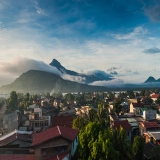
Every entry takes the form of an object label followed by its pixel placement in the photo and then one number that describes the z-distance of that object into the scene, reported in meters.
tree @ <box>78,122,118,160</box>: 17.47
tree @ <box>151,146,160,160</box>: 25.13
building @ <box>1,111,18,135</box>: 46.19
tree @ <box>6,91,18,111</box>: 84.53
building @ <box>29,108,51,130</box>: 49.00
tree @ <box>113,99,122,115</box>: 59.03
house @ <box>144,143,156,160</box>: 27.35
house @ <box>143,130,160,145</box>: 31.07
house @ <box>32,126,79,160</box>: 20.97
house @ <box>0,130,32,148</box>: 27.86
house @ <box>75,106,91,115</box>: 69.56
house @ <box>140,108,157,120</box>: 53.44
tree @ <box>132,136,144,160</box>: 25.98
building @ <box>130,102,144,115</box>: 64.54
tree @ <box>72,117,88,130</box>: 34.18
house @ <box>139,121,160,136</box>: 38.28
